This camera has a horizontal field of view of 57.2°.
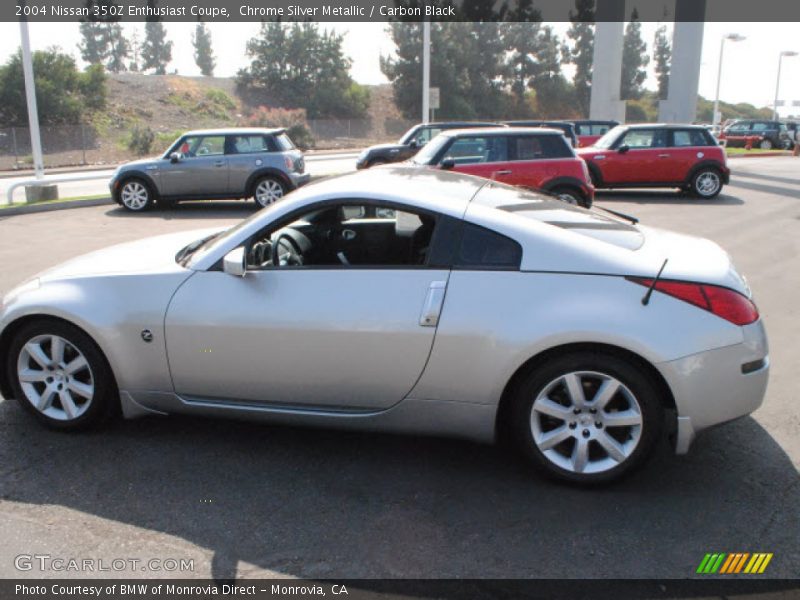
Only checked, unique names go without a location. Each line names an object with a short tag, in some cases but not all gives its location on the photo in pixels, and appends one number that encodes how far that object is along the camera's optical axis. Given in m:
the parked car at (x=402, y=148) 16.78
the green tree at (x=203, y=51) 99.94
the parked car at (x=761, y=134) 38.44
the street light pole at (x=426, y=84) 25.92
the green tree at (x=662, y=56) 92.50
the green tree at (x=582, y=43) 76.12
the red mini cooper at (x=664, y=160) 16.06
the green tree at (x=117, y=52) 92.12
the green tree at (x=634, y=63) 85.89
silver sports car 3.47
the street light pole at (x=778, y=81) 58.34
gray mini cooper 14.55
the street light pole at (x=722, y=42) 43.29
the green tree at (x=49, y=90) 43.09
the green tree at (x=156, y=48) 94.33
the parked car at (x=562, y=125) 18.54
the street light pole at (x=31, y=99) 15.70
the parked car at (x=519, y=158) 12.08
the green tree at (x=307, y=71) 61.91
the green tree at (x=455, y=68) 61.91
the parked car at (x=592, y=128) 22.67
